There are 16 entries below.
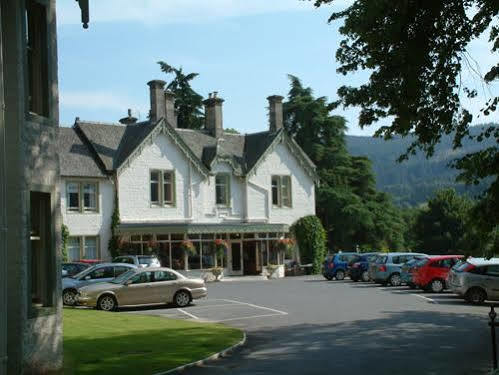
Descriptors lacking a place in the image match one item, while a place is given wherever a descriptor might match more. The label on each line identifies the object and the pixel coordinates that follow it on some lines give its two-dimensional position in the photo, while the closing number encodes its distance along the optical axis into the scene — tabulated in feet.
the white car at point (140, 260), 110.63
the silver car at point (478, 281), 82.79
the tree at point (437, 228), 216.13
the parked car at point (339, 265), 131.34
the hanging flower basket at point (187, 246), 142.72
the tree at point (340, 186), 196.85
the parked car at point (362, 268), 122.83
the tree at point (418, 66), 42.14
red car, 98.07
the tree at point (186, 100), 225.35
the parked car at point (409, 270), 101.60
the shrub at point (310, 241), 164.86
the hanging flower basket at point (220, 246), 147.95
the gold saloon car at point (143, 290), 81.30
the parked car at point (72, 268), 99.91
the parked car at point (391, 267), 112.57
